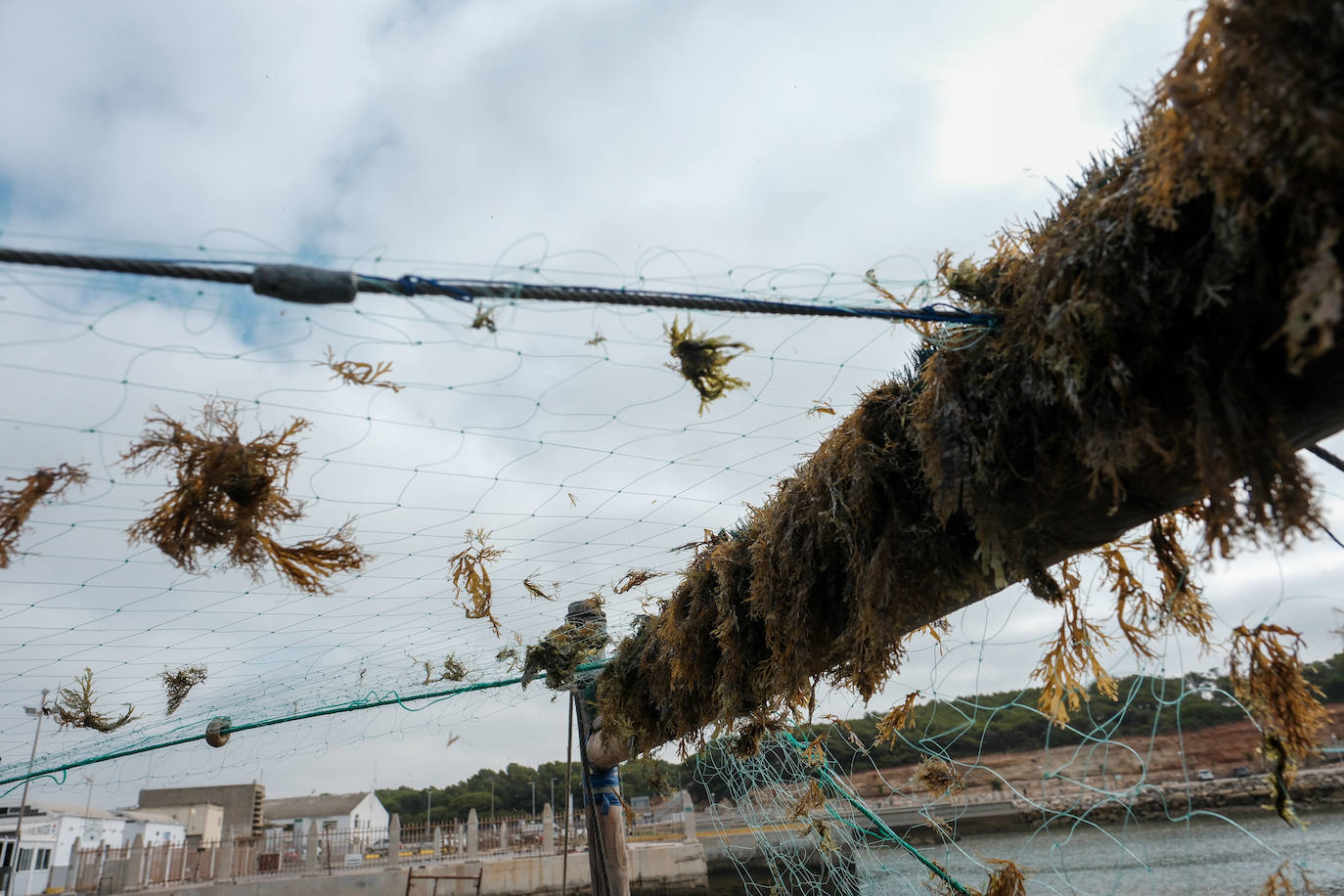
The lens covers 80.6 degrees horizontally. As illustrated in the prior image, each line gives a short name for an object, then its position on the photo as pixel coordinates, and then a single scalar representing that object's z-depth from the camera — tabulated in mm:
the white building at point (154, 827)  30578
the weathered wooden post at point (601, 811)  4605
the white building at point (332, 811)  44844
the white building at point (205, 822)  31189
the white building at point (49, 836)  21219
